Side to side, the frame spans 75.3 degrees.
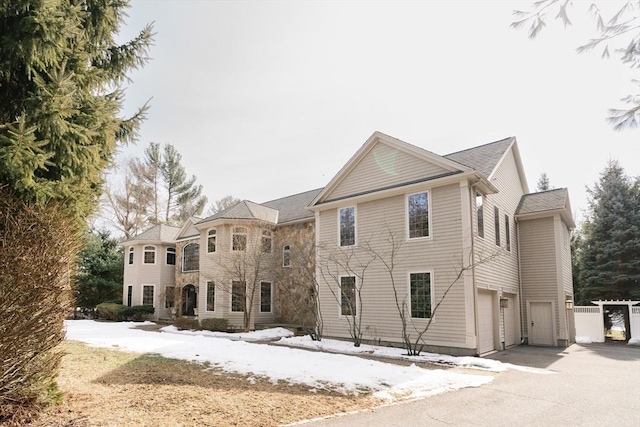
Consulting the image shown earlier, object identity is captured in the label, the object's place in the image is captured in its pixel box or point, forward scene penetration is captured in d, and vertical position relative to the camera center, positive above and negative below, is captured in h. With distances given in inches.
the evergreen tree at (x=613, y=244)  824.3 +46.4
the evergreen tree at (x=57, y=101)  177.5 +80.2
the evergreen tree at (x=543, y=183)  1356.2 +274.1
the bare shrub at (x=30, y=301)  175.3 -14.6
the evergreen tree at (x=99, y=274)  1099.3 -16.7
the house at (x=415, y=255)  498.0 +18.4
